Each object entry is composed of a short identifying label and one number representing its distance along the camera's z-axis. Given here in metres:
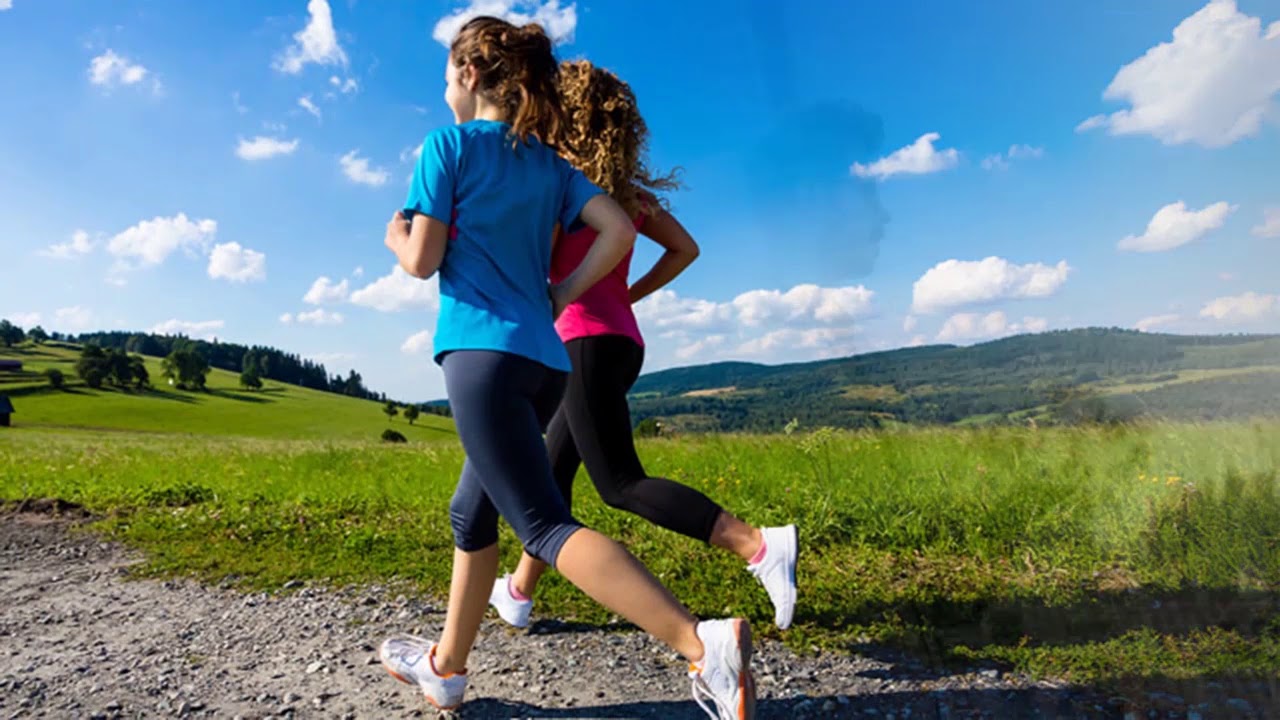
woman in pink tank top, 2.99
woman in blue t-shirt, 2.27
